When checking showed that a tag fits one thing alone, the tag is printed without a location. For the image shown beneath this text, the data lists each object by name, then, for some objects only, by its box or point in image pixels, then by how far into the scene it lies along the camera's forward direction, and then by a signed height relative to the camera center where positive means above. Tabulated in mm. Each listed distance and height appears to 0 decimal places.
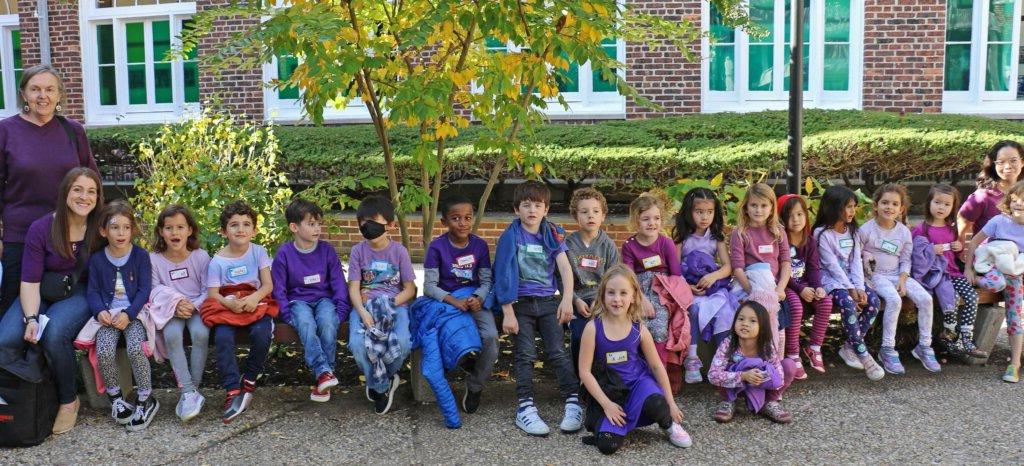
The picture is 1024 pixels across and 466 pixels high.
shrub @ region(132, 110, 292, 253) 5793 -122
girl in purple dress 4172 -1006
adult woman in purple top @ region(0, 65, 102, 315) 4641 +15
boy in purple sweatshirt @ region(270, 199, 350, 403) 4684 -684
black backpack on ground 4223 -1114
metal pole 5676 +366
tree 4234 +556
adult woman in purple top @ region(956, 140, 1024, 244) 5684 -225
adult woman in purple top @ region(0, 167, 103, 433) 4422 -609
